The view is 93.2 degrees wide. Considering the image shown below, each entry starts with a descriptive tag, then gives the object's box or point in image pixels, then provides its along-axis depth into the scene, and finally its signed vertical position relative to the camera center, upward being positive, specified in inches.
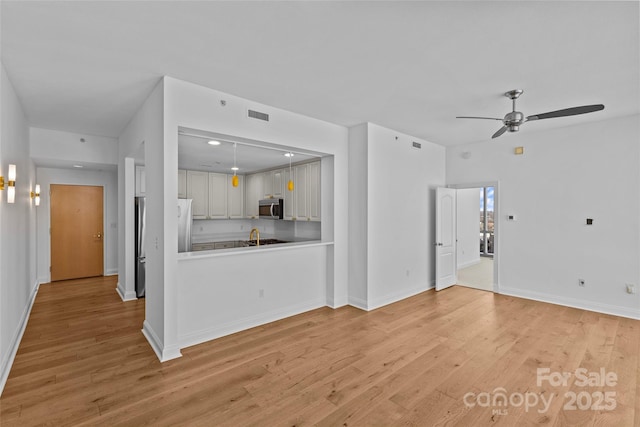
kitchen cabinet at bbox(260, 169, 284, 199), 268.8 +26.1
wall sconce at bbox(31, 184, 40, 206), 220.4 +13.2
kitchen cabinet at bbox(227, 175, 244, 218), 310.0 +12.9
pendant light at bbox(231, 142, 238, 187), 168.4 +40.4
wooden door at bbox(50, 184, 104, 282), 256.4 -16.6
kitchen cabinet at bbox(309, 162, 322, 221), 224.8 +15.4
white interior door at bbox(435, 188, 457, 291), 231.0 -20.7
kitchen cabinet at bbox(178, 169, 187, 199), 278.5 +26.2
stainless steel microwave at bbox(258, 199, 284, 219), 259.8 +2.9
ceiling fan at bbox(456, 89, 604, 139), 117.4 +40.7
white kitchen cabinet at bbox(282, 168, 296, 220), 251.1 +10.2
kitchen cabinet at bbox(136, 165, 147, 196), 227.5 +24.4
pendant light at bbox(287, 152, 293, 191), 187.6 +29.4
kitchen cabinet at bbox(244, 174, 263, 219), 300.5 +18.9
